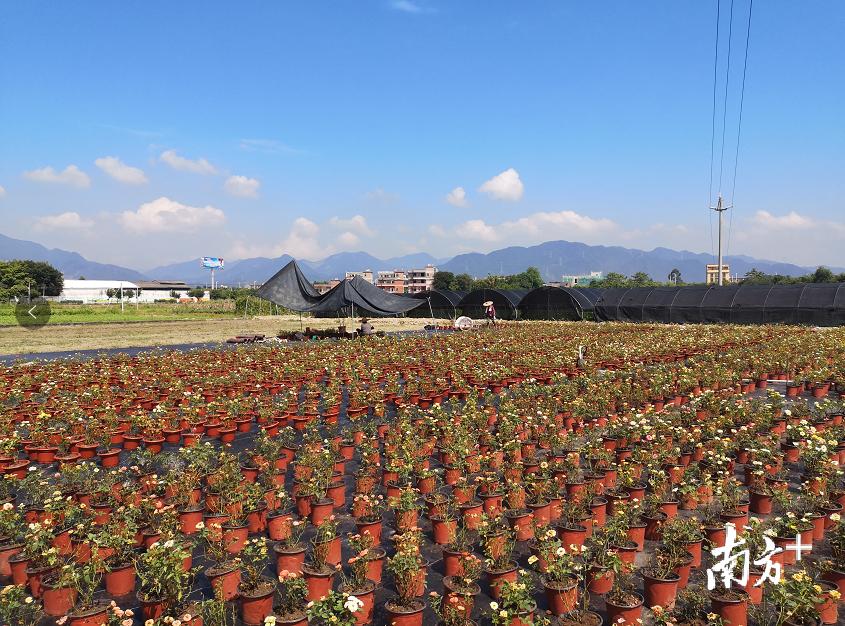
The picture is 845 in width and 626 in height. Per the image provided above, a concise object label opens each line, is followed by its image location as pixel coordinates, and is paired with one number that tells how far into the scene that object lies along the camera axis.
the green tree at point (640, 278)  125.32
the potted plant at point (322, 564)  4.42
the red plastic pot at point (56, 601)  4.32
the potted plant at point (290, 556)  4.81
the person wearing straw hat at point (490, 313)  33.81
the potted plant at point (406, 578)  4.17
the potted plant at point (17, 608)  3.77
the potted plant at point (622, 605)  4.01
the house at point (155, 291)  159.65
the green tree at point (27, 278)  71.50
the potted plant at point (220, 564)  4.40
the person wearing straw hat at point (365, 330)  25.42
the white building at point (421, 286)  196.23
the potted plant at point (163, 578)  4.04
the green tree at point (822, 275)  73.38
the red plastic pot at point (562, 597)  4.21
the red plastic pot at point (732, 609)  4.00
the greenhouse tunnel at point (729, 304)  30.55
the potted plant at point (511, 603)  3.50
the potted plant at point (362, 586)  4.14
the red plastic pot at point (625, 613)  4.00
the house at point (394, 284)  192.35
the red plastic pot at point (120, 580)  4.57
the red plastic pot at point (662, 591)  4.28
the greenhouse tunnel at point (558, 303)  38.81
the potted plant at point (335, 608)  3.43
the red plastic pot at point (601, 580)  4.46
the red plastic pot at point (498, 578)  4.42
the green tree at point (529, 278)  100.00
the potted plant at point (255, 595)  4.18
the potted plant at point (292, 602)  3.88
